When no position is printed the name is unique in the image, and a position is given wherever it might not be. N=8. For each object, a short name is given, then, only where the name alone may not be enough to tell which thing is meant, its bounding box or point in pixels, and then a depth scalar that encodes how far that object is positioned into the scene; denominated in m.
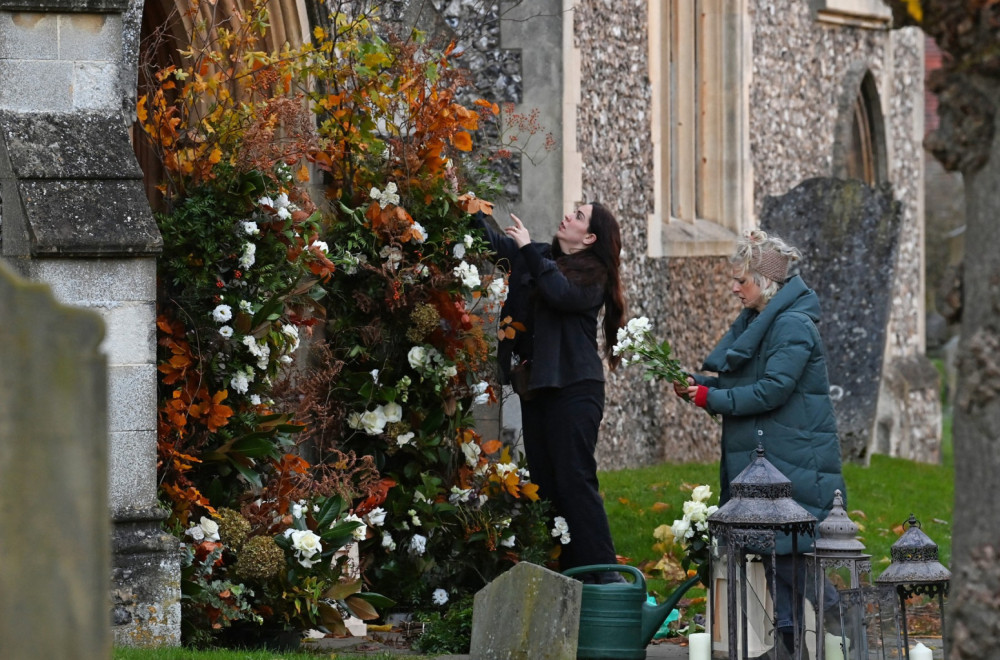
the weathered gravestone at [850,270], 27.61
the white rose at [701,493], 14.54
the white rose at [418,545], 15.62
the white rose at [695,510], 14.27
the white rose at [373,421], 15.87
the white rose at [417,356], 15.74
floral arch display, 13.98
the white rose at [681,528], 14.30
